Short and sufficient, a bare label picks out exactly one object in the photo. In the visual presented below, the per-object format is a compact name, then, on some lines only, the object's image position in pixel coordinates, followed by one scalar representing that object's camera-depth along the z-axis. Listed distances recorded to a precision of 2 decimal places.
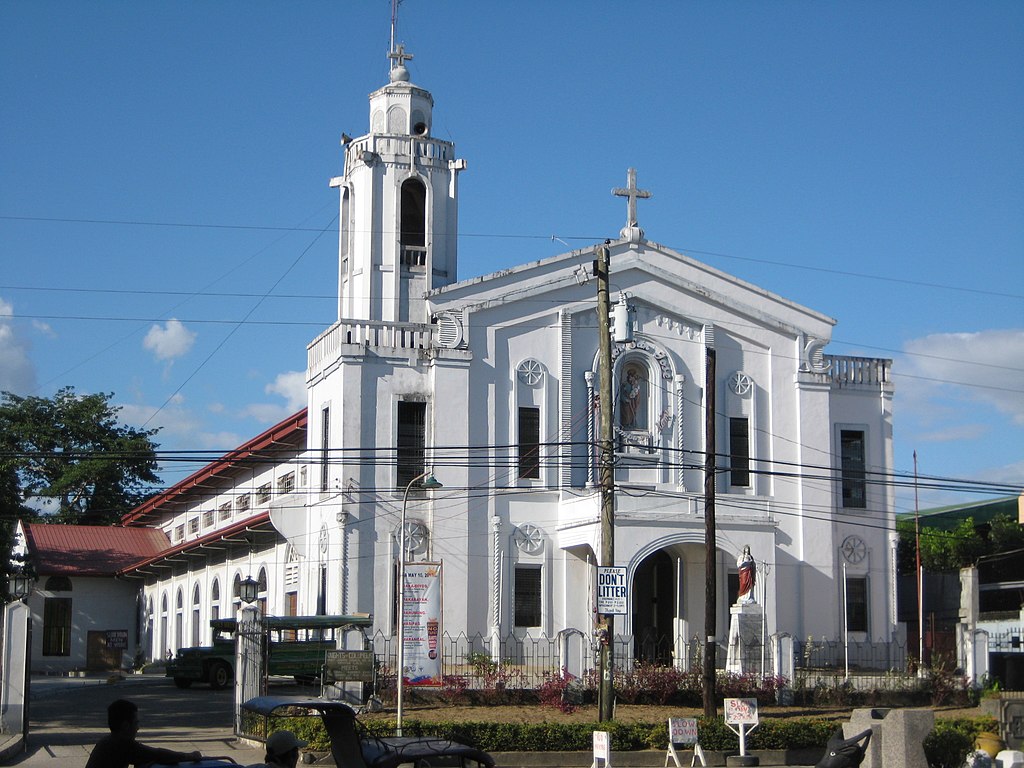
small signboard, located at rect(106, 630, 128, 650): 62.97
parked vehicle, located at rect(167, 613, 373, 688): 35.91
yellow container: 23.13
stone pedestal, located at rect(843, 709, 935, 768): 19.19
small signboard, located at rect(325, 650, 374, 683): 29.73
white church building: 39.59
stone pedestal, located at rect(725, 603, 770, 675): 36.22
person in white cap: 11.53
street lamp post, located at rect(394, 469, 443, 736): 28.37
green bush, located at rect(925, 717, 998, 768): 23.80
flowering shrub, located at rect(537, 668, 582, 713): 31.42
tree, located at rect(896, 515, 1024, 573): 57.16
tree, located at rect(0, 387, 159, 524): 79.00
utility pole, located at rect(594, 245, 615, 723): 27.33
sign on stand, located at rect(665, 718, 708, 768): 24.75
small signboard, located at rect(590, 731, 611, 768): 23.03
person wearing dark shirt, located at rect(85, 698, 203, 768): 11.30
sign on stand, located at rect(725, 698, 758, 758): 25.47
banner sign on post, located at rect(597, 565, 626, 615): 26.69
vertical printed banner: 32.47
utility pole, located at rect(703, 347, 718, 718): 30.03
